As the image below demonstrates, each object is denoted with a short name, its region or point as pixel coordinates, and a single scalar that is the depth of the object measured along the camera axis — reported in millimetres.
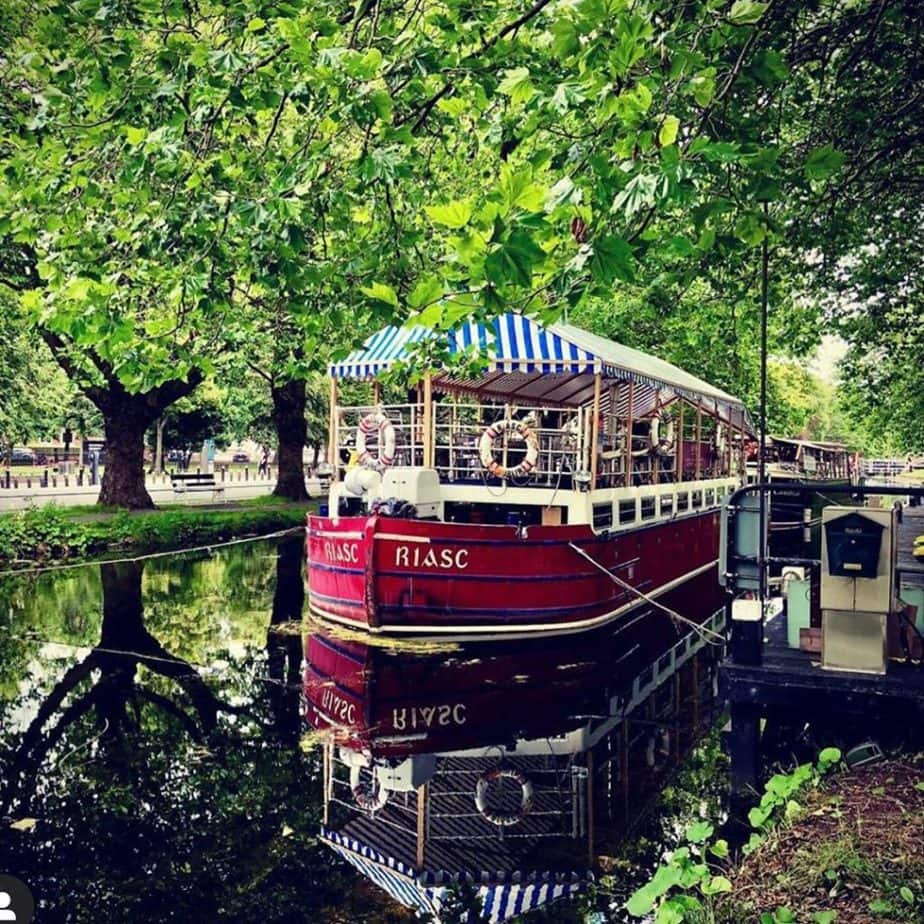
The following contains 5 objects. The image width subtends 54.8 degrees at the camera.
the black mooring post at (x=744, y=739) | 7715
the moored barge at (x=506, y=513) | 12703
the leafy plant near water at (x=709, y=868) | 4531
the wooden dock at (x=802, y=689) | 7293
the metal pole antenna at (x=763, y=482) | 6865
